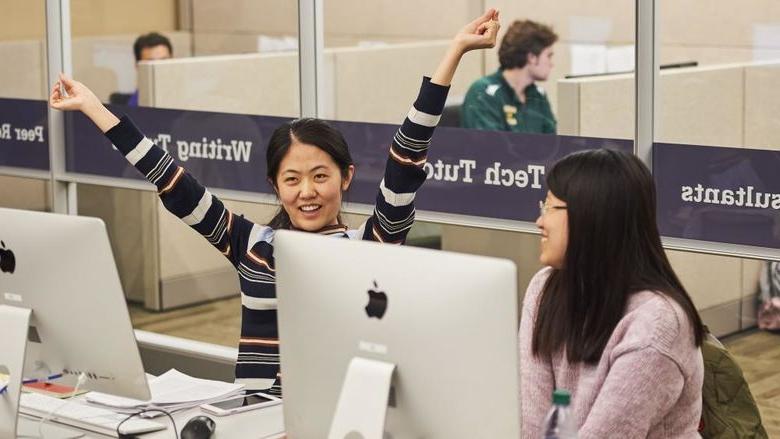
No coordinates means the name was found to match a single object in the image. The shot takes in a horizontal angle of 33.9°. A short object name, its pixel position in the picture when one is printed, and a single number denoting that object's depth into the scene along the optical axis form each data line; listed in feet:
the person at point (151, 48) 17.75
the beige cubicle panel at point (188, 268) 16.47
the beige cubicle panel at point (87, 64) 16.87
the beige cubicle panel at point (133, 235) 17.21
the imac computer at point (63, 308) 8.02
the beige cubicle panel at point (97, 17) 16.88
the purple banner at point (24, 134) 16.43
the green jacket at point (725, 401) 8.01
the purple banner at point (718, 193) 11.08
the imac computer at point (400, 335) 6.32
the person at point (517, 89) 13.05
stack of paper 9.13
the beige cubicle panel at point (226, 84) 14.73
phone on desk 8.98
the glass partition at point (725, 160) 11.19
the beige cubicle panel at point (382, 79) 13.92
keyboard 8.73
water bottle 6.71
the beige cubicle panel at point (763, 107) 11.25
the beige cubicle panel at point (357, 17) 15.58
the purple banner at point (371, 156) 12.37
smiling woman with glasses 7.21
